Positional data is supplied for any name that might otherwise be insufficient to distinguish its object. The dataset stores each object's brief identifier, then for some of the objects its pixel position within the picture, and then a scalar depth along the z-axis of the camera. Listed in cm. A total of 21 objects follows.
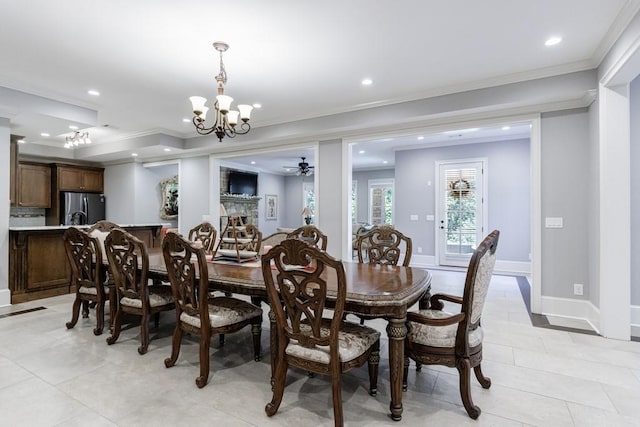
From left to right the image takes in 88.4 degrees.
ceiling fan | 884
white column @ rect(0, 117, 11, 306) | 424
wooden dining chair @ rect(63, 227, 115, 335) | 310
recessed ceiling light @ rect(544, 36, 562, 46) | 286
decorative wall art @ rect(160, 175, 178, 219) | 778
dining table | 183
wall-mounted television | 952
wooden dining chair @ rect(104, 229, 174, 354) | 271
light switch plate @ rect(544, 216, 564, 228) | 379
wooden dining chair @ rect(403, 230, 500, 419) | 183
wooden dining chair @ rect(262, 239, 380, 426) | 171
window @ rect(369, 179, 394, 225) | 1045
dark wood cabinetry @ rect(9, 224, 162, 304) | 438
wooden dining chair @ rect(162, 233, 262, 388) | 223
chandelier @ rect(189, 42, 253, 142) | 297
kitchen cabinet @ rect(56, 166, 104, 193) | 698
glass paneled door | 690
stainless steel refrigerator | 697
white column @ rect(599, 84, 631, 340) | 303
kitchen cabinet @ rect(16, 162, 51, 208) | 651
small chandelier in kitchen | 535
